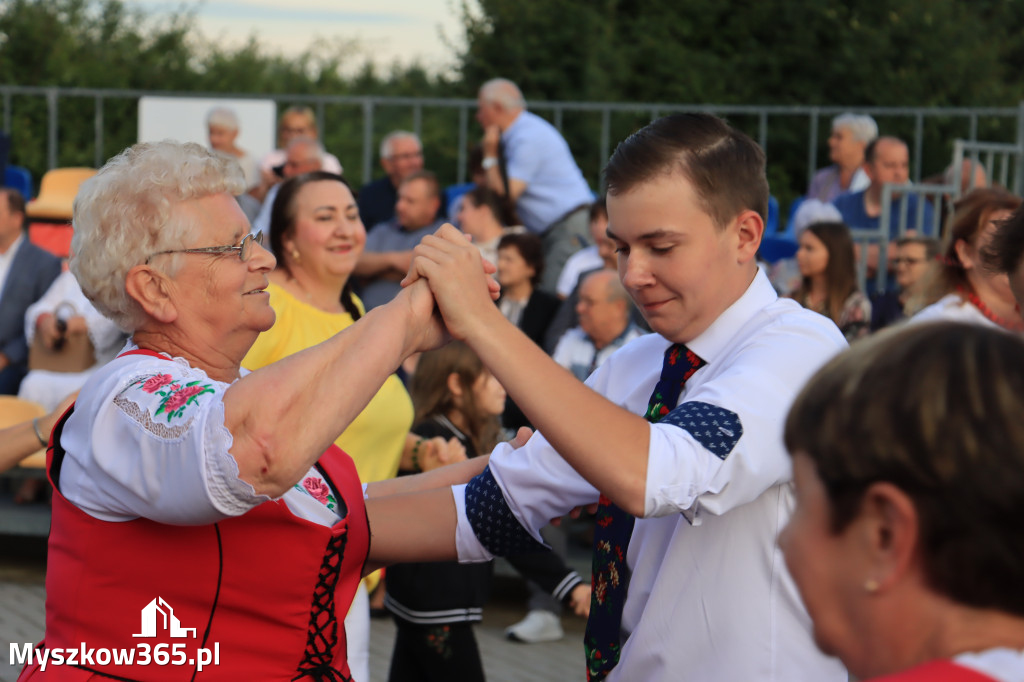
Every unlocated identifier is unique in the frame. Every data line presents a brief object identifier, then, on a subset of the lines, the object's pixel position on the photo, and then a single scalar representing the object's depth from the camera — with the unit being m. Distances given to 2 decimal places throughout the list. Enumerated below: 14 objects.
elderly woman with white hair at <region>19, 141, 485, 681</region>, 1.83
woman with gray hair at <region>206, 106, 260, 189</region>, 9.36
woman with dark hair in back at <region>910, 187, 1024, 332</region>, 4.17
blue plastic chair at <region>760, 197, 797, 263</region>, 8.73
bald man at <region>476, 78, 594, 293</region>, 8.34
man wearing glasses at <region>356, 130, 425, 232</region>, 8.99
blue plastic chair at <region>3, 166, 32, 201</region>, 11.72
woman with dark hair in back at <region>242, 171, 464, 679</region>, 4.04
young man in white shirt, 1.83
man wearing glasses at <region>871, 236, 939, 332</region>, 7.17
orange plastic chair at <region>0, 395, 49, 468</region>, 6.80
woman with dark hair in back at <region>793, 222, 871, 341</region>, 6.93
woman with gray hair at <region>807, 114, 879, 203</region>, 8.71
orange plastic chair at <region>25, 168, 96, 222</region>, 10.50
